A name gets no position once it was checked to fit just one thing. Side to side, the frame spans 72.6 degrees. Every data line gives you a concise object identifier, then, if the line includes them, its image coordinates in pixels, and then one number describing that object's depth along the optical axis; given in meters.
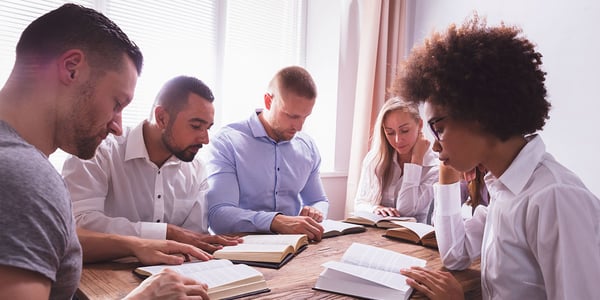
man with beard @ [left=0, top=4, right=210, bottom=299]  0.62
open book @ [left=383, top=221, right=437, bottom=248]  1.55
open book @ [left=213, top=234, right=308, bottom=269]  1.24
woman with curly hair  0.90
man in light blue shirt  2.04
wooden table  1.00
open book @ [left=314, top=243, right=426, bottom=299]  1.02
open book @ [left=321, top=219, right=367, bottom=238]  1.65
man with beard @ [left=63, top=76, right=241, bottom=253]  1.54
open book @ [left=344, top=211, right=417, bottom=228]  1.82
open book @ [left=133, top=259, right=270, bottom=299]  0.98
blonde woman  2.40
